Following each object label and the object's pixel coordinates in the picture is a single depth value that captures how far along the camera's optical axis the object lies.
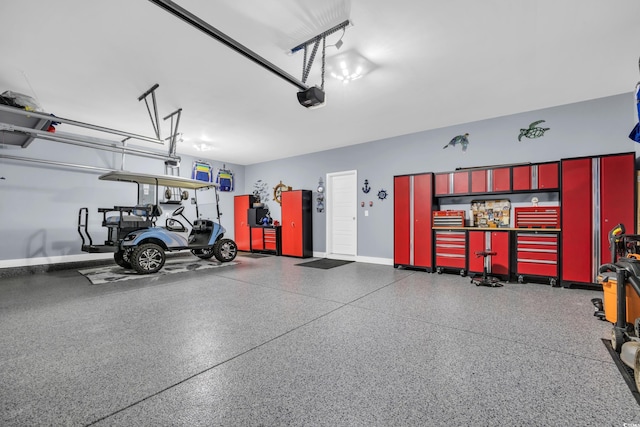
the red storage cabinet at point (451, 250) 5.06
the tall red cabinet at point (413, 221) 5.45
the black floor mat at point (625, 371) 1.62
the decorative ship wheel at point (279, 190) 8.37
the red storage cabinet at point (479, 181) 4.95
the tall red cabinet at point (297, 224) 7.47
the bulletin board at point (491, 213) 4.98
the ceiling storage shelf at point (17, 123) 3.66
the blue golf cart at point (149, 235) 5.12
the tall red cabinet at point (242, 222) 8.76
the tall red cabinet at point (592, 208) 3.84
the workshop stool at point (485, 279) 4.27
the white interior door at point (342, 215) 6.99
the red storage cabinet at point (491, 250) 4.64
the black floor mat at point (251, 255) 7.85
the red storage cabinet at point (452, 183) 5.13
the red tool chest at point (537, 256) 4.30
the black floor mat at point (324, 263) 6.16
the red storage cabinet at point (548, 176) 4.37
